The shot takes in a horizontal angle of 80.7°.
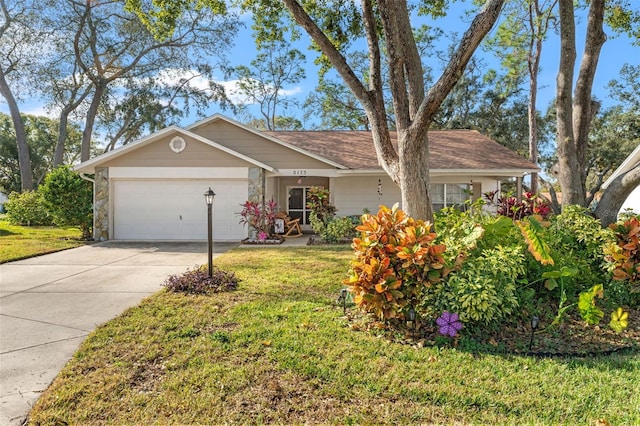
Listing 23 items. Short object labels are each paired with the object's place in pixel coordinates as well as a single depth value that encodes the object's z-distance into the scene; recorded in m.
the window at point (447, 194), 14.99
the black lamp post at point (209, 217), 6.46
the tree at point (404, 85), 4.77
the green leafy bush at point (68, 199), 13.32
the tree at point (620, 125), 24.73
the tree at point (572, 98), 6.57
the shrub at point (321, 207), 13.23
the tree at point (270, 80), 29.52
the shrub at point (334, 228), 12.38
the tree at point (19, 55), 24.61
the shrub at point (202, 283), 6.10
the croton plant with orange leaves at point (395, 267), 4.10
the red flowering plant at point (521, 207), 6.45
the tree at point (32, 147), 34.22
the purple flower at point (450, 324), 3.98
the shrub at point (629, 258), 4.97
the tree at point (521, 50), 18.03
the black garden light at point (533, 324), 3.78
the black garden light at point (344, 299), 5.03
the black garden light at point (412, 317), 4.07
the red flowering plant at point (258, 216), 12.42
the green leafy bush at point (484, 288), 3.93
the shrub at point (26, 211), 19.42
